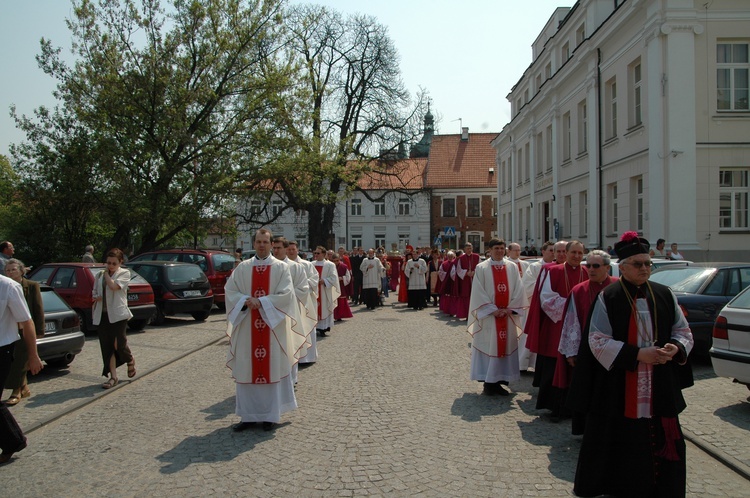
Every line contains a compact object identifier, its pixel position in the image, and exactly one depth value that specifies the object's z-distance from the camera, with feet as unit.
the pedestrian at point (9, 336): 16.72
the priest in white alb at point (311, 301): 28.66
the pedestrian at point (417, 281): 65.87
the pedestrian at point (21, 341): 23.77
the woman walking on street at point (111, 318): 26.66
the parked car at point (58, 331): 28.37
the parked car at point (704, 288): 29.63
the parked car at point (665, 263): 35.42
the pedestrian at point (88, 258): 53.24
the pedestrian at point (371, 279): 67.00
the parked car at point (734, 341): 21.52
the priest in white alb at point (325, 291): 42.83
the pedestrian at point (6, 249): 37.25
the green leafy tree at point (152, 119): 69.26
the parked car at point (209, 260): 56.75
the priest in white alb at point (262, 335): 20.47
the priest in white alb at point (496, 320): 24.90
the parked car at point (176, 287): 49.44
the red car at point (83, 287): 41.31
